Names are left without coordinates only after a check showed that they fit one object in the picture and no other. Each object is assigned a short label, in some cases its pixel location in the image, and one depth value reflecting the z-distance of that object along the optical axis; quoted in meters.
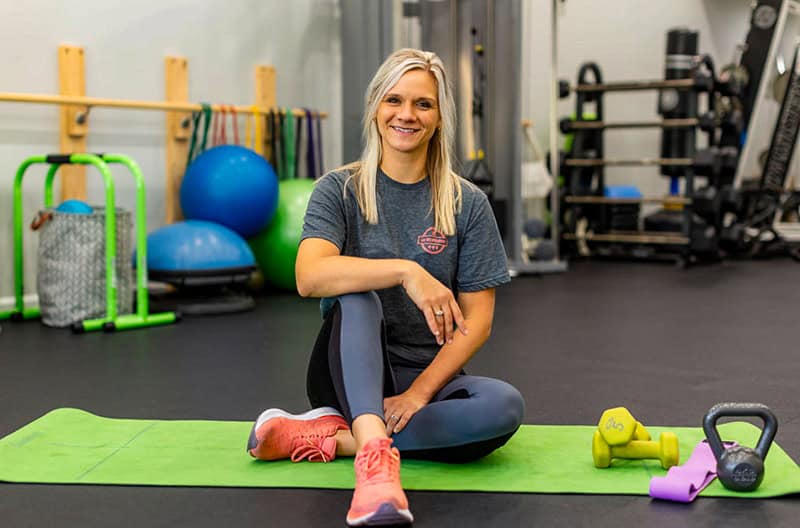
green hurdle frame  3.97
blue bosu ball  4.38
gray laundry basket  4.09
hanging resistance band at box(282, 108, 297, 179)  5.47
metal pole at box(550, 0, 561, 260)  6.65
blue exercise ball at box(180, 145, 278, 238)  4.71
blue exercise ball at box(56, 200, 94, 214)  4.14
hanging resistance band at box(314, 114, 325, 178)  5.66
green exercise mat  1.95
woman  1.93
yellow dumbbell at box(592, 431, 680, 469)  2.02
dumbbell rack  6.77
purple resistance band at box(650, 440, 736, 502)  1.84
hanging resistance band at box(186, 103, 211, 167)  4.91
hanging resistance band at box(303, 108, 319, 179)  5.59
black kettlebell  1.87
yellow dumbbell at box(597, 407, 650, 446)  2.00
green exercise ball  5.02
